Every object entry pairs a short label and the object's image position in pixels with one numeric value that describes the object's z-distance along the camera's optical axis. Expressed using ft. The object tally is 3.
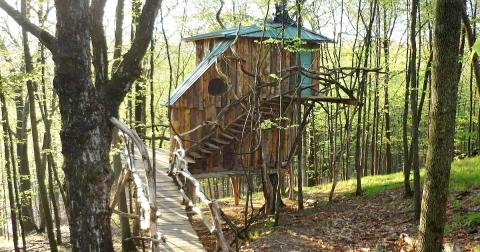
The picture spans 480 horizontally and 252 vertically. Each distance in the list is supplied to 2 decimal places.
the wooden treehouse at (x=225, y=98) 44.32
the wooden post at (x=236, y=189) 61.72
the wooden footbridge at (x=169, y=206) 14.58
